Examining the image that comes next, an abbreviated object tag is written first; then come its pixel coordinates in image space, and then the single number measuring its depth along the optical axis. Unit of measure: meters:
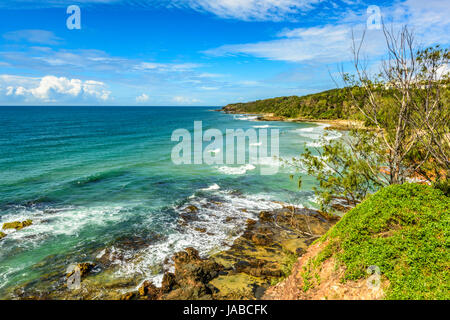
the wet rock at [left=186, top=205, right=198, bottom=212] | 20.25
